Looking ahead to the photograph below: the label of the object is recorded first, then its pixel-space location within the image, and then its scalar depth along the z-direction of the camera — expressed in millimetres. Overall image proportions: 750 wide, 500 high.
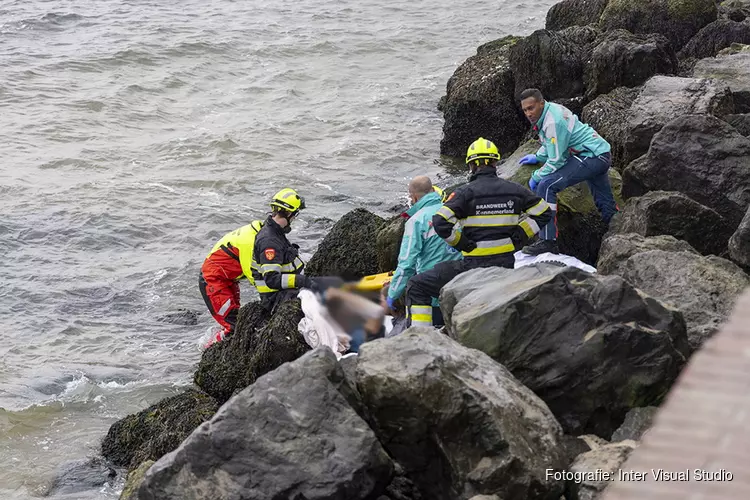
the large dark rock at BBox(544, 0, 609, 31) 20141
